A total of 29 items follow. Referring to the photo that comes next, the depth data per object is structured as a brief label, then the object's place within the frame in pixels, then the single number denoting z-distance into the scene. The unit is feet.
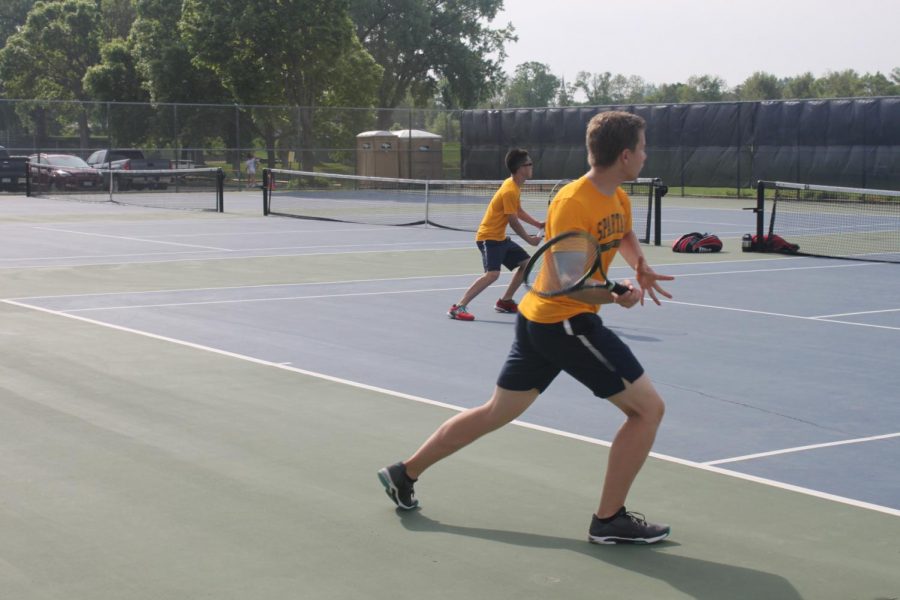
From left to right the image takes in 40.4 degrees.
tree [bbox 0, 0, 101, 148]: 223.92
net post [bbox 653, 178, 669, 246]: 67.36
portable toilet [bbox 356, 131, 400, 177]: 143.13
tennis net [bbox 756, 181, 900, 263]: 64.64
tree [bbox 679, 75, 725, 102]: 366.37
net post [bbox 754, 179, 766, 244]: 63.62
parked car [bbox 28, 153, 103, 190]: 126.72
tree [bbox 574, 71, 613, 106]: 456.45
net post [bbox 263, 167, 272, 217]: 93.40
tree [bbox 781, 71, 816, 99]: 319.35
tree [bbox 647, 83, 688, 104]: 379.70
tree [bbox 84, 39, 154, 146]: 182.29
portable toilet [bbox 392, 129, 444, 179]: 143.74
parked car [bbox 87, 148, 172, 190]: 131.23
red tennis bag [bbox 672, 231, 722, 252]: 63.62
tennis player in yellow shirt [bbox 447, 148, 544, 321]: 38.17
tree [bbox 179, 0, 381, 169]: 149.69
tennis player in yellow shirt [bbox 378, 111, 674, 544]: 15.64
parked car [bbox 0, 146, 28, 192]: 128.66
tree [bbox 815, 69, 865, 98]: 304.87
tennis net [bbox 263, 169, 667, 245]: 90.38
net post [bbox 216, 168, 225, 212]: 98.17
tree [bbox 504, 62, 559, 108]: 500.12
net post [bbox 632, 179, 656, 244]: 68.80
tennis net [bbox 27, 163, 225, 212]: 120.06
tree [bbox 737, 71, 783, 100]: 329.97
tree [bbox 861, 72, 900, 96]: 287.81
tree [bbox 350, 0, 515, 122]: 220.84
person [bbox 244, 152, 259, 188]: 141.69
